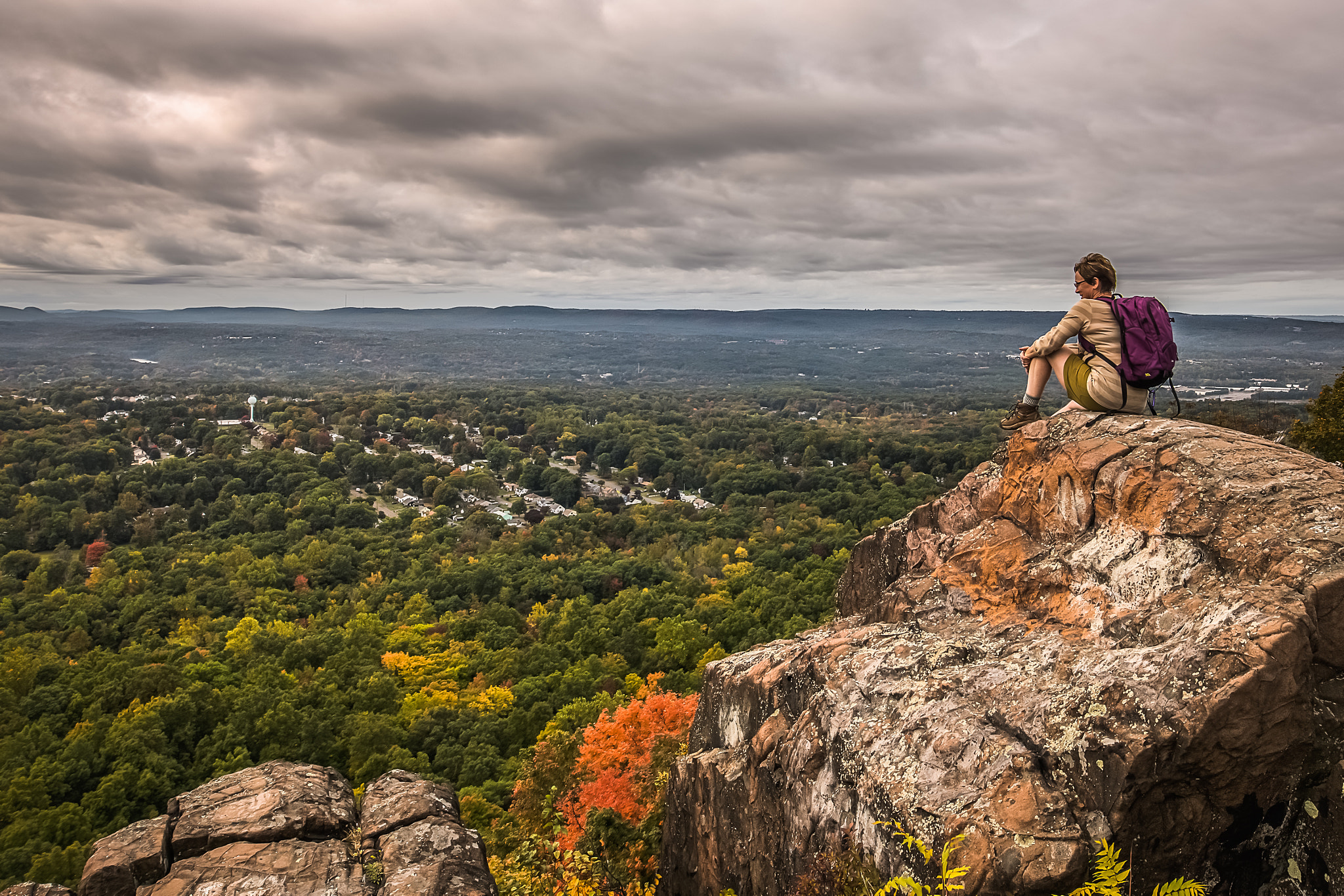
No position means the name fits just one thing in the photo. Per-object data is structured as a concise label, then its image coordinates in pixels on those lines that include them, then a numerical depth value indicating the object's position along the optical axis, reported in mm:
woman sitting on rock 9141
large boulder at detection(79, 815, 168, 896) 10250
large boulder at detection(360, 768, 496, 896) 10047
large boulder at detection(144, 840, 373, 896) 9664
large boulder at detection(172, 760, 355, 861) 10523
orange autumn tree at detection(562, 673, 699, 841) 15641
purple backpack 8852
